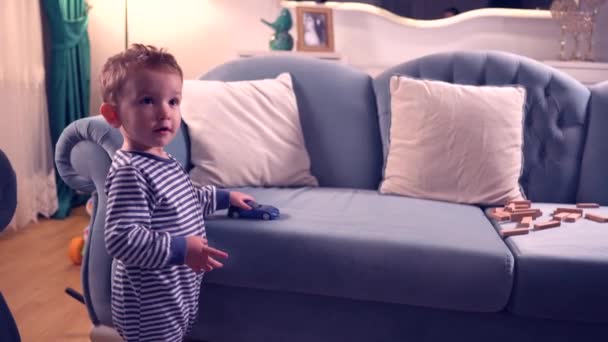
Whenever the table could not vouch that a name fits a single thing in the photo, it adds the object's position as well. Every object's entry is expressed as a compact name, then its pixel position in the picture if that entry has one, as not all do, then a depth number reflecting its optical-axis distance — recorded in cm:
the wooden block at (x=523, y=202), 179
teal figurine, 287
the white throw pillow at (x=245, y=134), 181
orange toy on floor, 229
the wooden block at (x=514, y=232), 154
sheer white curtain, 268
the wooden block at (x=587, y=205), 185
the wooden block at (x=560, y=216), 167
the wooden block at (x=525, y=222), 160
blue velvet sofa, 136
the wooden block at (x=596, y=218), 167
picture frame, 291
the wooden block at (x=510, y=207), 174
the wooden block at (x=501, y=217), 167
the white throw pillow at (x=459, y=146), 183
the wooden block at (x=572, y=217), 168
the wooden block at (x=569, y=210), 176
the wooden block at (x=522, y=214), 168
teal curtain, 296
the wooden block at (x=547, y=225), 159
